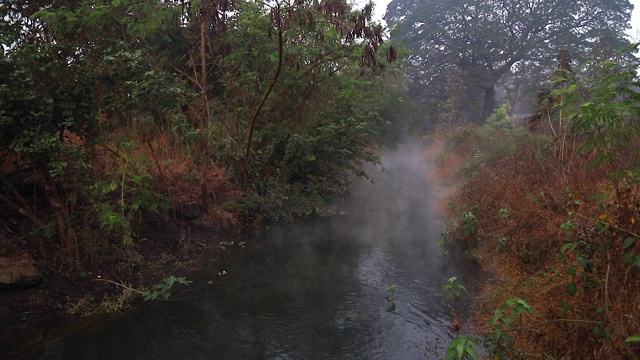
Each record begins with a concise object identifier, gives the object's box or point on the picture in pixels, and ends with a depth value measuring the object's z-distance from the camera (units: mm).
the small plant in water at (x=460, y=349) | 4068
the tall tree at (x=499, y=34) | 32719
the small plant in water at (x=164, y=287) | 6574
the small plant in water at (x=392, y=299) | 7382
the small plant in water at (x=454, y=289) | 7395
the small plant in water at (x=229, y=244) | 10498
